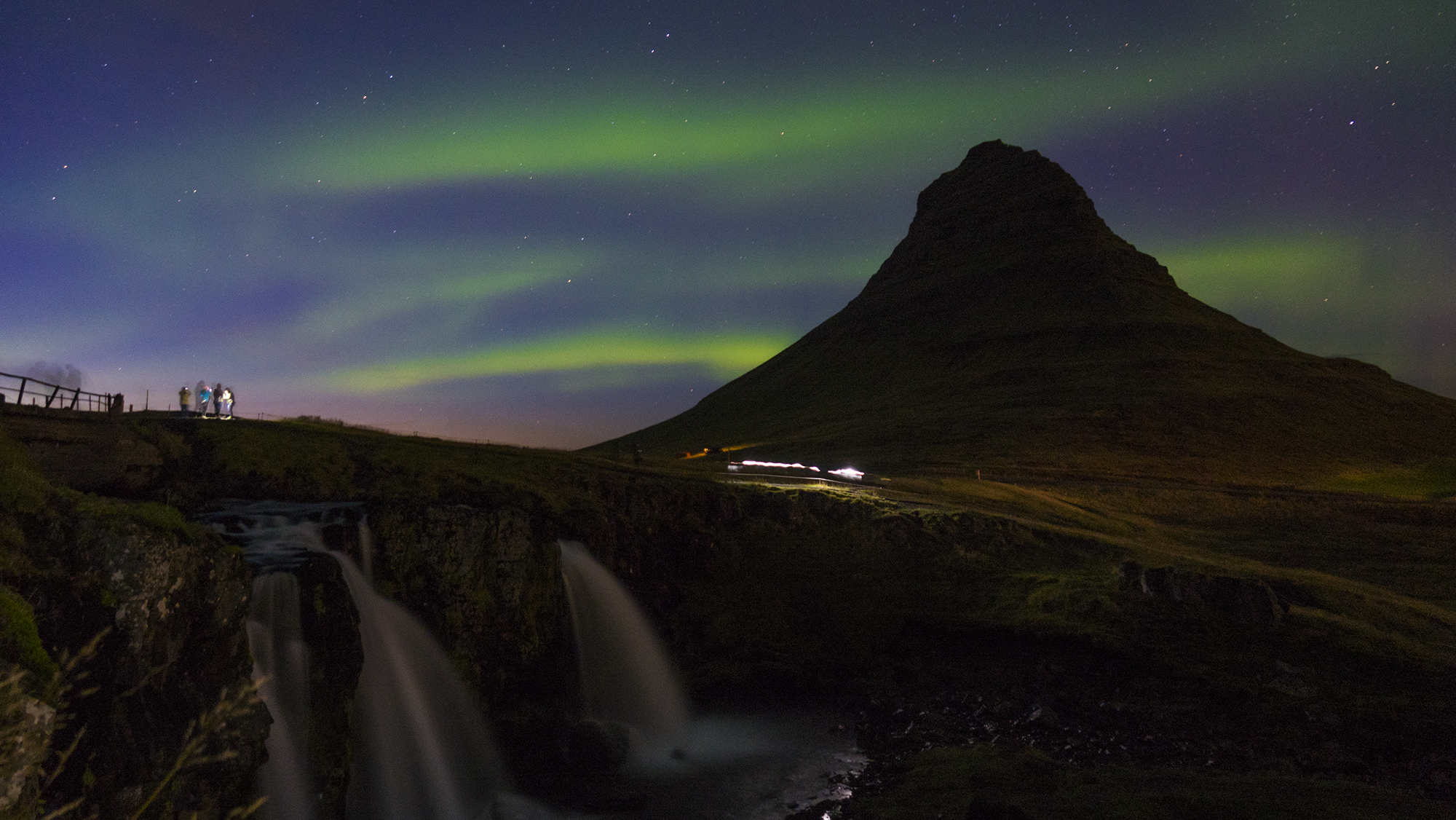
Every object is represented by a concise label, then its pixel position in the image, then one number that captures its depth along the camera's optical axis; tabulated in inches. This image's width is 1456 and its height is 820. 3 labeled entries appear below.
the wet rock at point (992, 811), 585.0
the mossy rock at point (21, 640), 386.6
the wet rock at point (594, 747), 831.1
